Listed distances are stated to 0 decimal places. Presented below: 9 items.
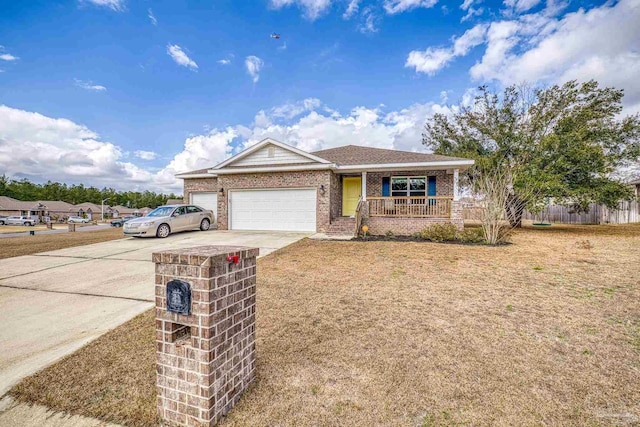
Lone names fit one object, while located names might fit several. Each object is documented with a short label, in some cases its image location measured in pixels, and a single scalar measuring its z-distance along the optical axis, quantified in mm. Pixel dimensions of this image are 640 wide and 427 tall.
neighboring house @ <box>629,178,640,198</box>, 20922
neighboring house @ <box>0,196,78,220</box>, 53219
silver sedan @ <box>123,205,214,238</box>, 11172
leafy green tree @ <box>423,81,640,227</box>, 13117
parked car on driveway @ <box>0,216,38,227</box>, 41812
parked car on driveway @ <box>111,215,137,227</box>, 30875
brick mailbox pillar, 1845
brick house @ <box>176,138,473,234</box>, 11844
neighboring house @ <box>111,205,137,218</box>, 72619
